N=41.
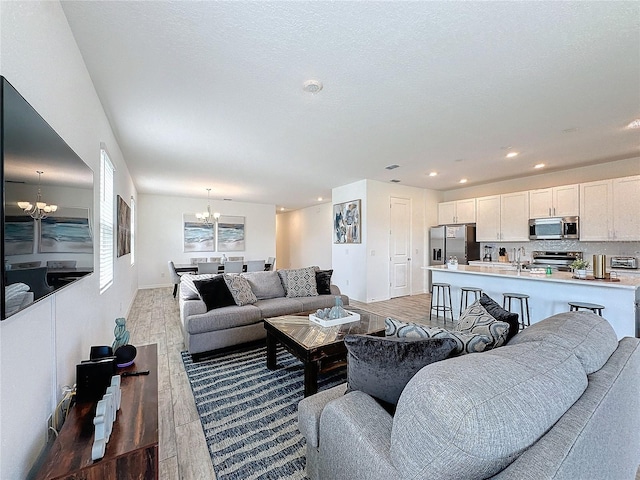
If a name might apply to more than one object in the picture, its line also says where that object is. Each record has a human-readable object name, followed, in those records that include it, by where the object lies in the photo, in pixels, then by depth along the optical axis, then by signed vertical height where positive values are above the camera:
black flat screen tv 0.85 +0.15
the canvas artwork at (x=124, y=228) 3.52 +0.26
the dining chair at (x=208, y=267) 5.75 -0.49
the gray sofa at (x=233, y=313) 2.88 -0.82
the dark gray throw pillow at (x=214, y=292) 3.19 -0.58
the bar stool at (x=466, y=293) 3.95 -0.79
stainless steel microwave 4.57 +0.24
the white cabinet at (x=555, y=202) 4.59 +0.71
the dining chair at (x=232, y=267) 5.77 -0.48
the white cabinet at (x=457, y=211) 6.06 +0.73
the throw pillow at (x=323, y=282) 4.14 -0.60
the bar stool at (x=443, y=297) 4.38 -0.92
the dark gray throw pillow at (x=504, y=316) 1.50 -0.43
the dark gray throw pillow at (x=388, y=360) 1.10 -0.50
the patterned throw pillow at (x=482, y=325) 1.37 -0.46
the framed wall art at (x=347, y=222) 5.85 +0.49
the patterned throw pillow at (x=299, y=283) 3.96 -0.59
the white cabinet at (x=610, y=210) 4.01 +0.49
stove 4.79 -0.33
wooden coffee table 2.08 -0.80
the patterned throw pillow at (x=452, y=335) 1.23 -0.45
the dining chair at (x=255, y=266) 6.12 -0.50
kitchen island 2.84 -0.62
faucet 5.55 -0.22
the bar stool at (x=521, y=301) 3.47 -0.80
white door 6.12 -0.10
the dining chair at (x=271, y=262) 6.66 -0.51
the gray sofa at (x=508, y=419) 0.68 -0.52
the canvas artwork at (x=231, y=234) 8.20 +0.33
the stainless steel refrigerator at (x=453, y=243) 5.91 -0.02
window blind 2.58 +0.26
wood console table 0.92 -0.76
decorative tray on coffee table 2.62 -0.76
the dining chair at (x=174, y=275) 5.92 -0.66
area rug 1.55 -1.25
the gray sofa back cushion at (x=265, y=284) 3.85 -0.59
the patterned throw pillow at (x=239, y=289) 3.40 -0.58
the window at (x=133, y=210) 5.56 +0.77
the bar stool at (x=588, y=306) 2.92 -0.72
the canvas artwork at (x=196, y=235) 7.75 +0.29
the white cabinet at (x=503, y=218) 5.23 +0.50
